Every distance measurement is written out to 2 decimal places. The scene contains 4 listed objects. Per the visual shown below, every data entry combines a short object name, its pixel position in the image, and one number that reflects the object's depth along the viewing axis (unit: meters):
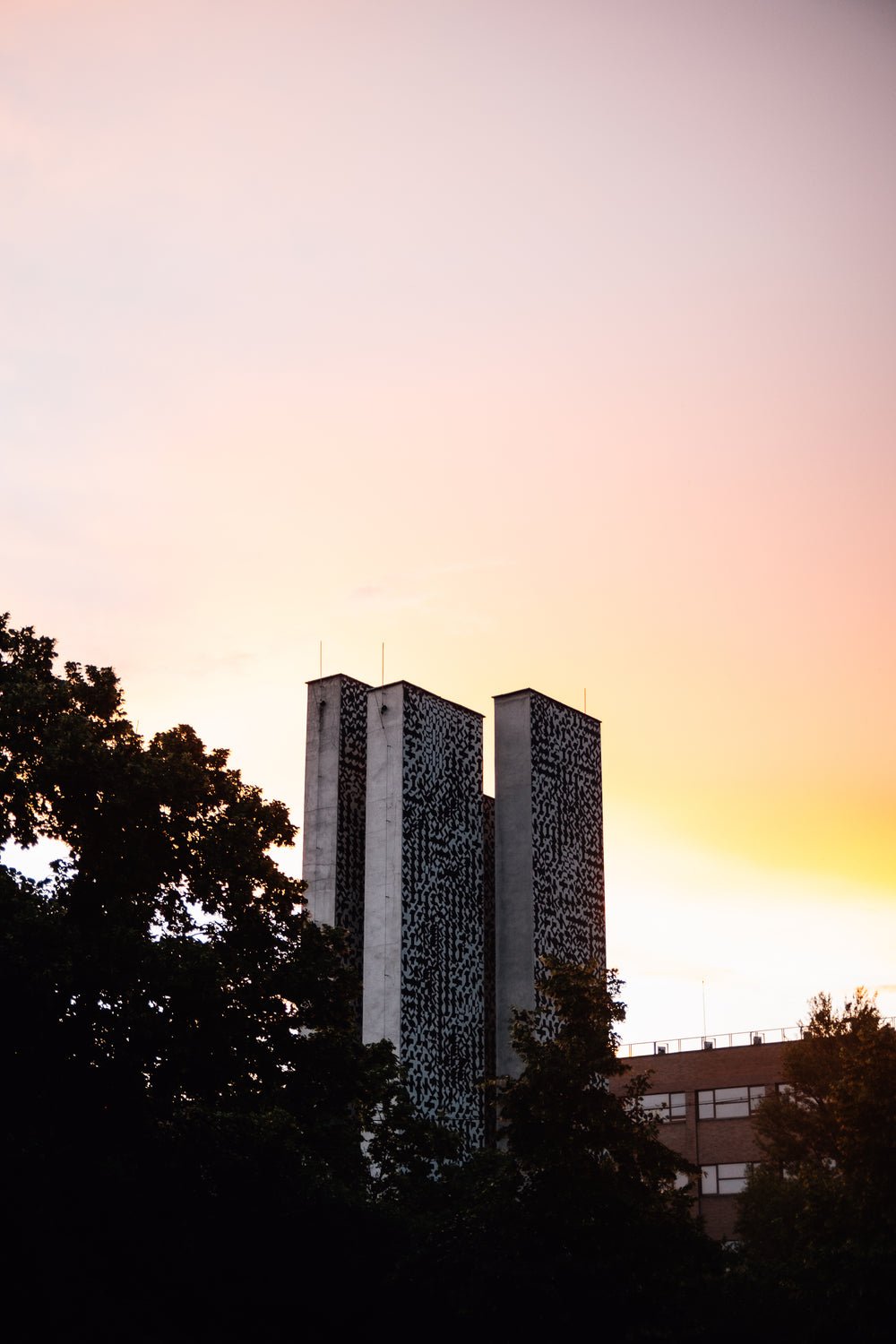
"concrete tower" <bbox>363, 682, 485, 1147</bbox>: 64.19
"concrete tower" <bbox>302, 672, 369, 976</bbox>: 66.94
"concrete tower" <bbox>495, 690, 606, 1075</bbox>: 70.69
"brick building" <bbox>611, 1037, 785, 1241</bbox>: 81.56
